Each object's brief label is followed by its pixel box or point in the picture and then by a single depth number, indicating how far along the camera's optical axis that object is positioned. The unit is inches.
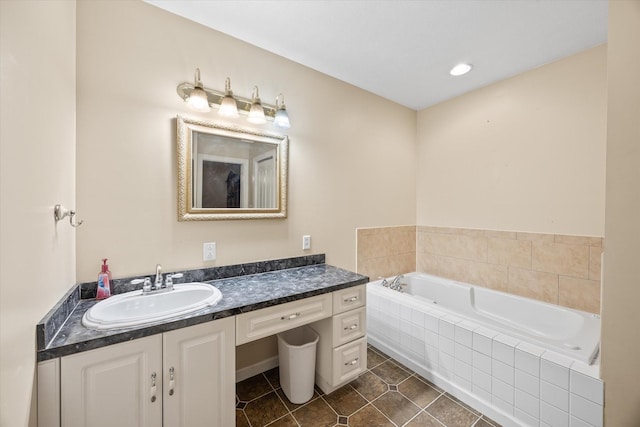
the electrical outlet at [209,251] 66.7
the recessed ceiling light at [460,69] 84.1
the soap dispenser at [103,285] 53.1
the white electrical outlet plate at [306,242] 84.7
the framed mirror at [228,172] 63.5
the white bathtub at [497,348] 52.6
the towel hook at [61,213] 41.8
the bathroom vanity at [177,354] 36.9
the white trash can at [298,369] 64.1
